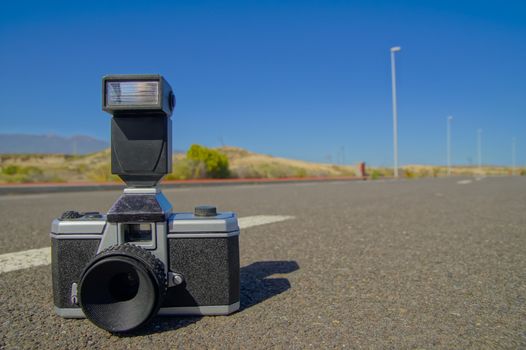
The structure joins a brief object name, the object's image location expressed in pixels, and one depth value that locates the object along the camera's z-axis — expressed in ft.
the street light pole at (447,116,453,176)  172.49
